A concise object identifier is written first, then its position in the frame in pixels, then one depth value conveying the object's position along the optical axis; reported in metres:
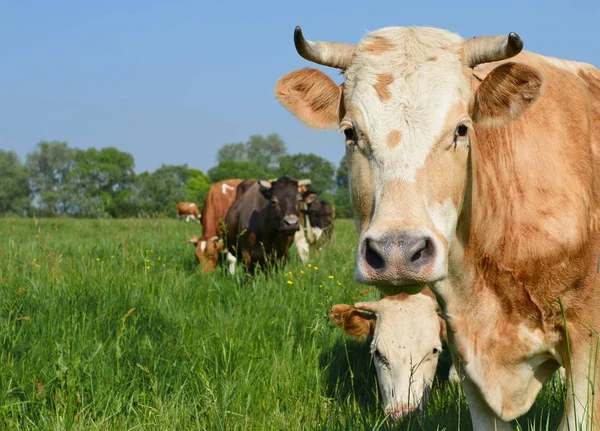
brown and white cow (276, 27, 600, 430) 2.92
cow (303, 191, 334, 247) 16.36
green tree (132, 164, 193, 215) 87.00
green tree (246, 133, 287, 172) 119.88
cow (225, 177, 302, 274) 10.98
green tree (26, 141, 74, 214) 102.88
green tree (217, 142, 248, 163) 118.75
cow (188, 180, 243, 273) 11.66
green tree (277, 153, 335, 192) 100.12
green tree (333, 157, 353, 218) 83.30
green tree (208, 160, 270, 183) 103.69
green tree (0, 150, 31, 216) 78.69
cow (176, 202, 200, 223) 29.64
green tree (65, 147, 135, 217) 96.72
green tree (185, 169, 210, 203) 99.62
